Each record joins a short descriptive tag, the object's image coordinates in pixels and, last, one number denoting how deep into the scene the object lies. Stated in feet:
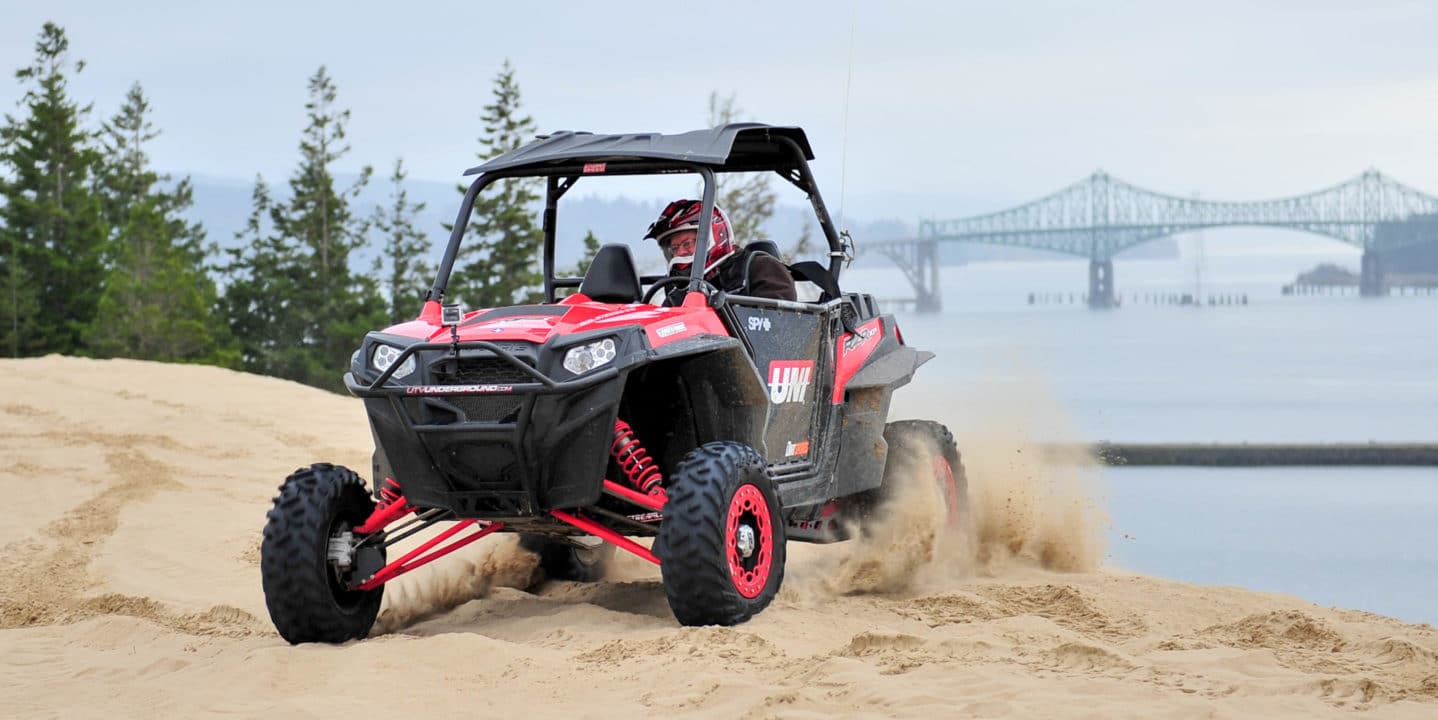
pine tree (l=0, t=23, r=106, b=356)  180.14
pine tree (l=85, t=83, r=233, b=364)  167.94
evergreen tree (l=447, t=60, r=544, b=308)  175.73
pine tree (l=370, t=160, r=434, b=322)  220.64
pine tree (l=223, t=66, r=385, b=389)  195.31
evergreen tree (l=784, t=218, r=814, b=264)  146.79
